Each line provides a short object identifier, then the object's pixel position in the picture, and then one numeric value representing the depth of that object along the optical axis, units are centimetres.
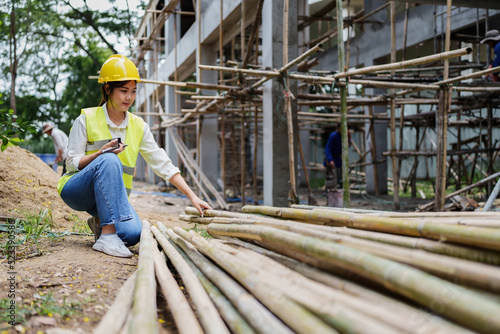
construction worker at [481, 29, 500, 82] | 608
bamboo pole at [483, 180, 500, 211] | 446
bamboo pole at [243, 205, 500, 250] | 148
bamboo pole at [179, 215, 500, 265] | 152
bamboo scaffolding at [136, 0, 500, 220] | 489
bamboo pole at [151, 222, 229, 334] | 156
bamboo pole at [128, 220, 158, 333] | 145
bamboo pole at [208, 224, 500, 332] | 117
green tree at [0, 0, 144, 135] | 1909
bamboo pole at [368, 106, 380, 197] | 995
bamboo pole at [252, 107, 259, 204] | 871
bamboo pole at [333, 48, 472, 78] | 379
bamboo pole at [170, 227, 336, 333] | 135
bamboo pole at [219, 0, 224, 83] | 801
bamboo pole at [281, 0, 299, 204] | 599
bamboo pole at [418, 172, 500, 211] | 526
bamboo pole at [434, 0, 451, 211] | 557
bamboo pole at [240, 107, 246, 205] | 834
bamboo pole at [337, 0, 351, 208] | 534
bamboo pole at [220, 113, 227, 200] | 948
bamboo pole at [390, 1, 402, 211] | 695
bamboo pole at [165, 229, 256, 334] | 157
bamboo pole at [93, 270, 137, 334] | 151
